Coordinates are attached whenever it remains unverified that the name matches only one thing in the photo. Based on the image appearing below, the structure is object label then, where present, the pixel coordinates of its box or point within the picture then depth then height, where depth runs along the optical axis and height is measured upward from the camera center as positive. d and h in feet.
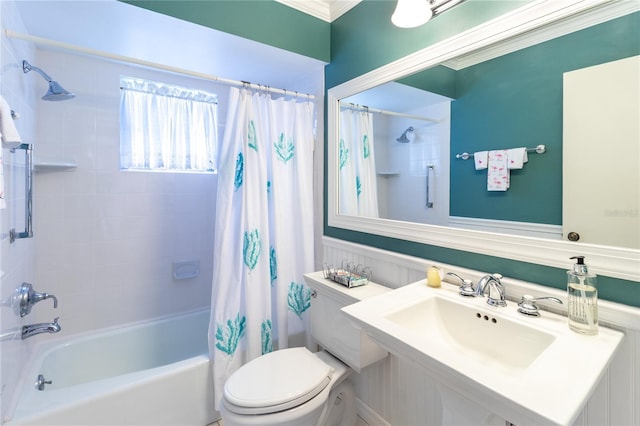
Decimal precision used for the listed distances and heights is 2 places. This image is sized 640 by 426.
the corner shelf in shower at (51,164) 5.72 +0.94
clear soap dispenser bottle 2.62 -0.85
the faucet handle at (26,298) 4.53 -1.45
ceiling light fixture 4.08 +2.90
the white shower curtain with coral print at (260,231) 5.59 -0.46
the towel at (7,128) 3.10 +0.92
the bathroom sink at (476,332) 2.86 -1.38
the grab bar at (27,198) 4.31 +0.20
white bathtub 4.24 -3.14
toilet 3.88 -2.58
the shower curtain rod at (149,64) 4.16 +2.59
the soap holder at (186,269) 7.58 -1.62
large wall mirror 2.84 +0.95
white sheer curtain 6.95 +2.16
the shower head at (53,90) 4.89 +2.12
